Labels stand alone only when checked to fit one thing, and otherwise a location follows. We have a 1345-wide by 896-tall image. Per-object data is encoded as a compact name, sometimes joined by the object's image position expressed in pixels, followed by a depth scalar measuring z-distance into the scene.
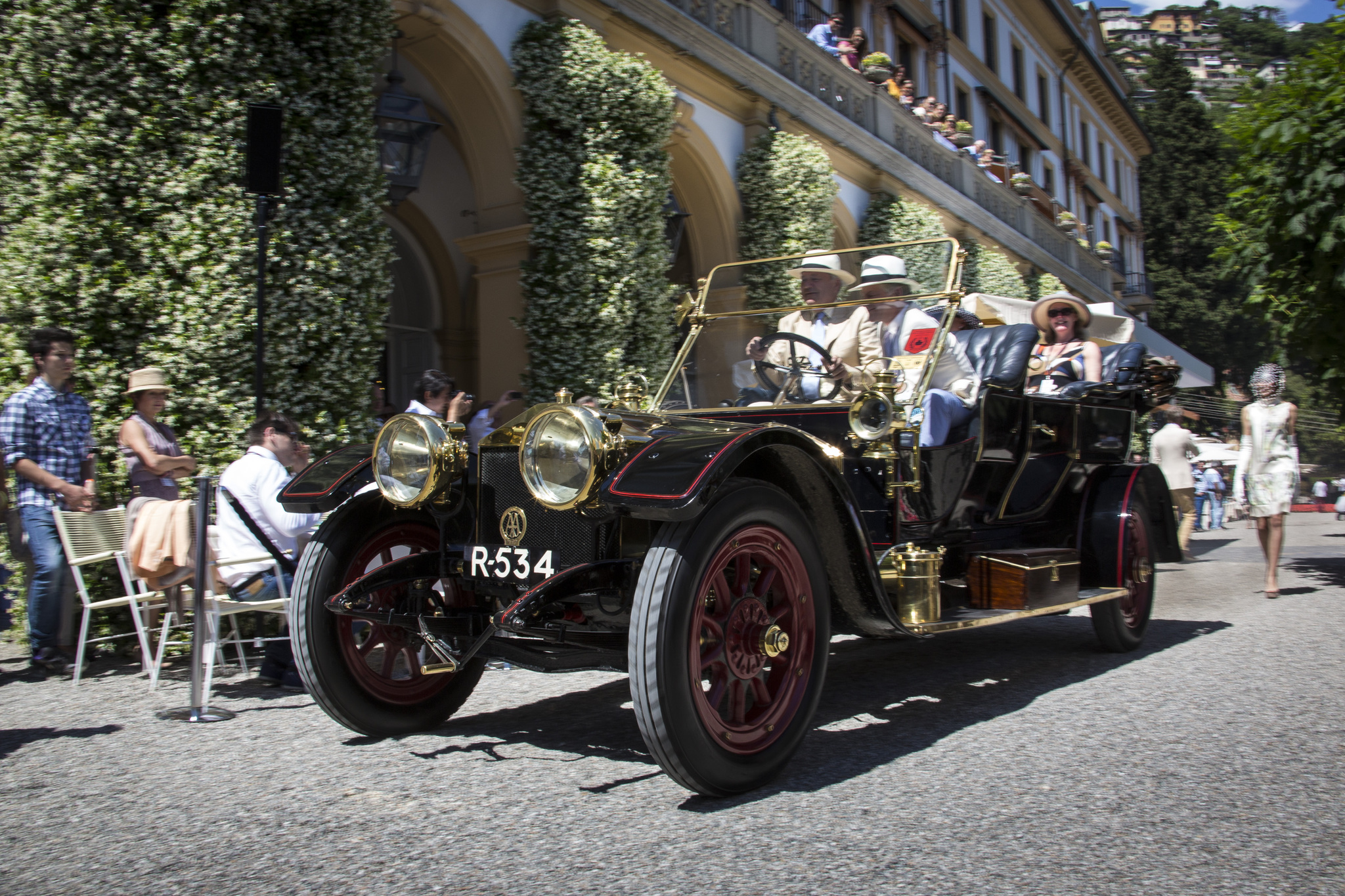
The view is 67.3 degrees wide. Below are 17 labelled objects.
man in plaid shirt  5.07
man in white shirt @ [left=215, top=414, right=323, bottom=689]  4.89
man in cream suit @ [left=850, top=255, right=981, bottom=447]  4.55
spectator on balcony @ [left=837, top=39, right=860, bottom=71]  16.97
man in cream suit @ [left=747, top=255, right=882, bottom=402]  4.47
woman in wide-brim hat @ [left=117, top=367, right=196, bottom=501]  5.22
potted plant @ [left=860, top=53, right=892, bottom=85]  17.62
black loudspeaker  5.64
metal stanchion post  4.01
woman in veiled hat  7.58
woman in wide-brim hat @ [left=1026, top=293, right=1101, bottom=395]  6.26
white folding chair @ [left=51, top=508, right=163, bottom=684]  4.80
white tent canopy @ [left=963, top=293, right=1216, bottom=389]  6.75
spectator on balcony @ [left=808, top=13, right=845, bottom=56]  16.53
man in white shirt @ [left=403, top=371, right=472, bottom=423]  6.83
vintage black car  2.80
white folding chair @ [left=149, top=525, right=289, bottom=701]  4.45
